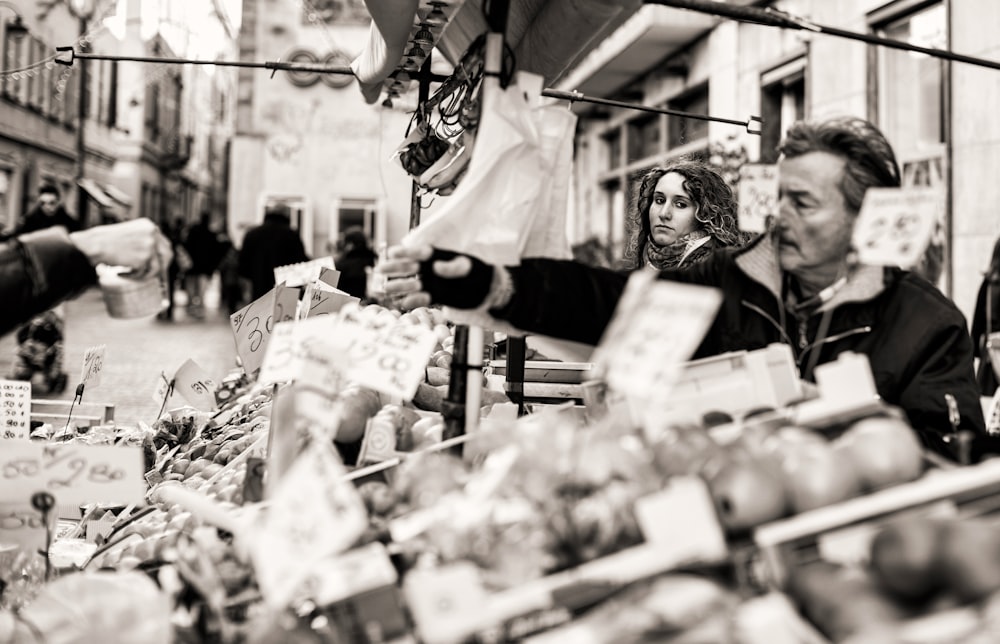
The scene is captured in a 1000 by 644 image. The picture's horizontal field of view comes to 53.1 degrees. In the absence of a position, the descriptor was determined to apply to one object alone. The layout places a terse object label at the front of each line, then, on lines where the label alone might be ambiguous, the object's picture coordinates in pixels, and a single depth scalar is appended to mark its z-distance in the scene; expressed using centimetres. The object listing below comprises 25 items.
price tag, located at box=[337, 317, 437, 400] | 189
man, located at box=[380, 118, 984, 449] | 219
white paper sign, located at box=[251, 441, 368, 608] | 140
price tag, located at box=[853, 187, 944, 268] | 169
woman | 384
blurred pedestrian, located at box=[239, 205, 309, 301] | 1071
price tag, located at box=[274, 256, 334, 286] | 331
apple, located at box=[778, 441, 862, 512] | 142
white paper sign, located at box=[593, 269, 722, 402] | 138
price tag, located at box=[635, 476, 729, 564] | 133
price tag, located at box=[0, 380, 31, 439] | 289
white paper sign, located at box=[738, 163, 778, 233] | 209
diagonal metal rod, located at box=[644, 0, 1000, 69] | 233
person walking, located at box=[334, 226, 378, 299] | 894
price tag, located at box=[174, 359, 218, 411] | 388
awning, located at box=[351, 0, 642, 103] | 245
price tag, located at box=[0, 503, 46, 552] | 196
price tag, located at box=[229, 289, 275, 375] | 317
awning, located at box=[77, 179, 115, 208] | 2505
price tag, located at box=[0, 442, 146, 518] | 189
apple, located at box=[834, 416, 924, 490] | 146
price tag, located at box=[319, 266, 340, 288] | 373
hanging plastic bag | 218
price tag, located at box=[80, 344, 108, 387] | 365
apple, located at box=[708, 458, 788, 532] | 137
